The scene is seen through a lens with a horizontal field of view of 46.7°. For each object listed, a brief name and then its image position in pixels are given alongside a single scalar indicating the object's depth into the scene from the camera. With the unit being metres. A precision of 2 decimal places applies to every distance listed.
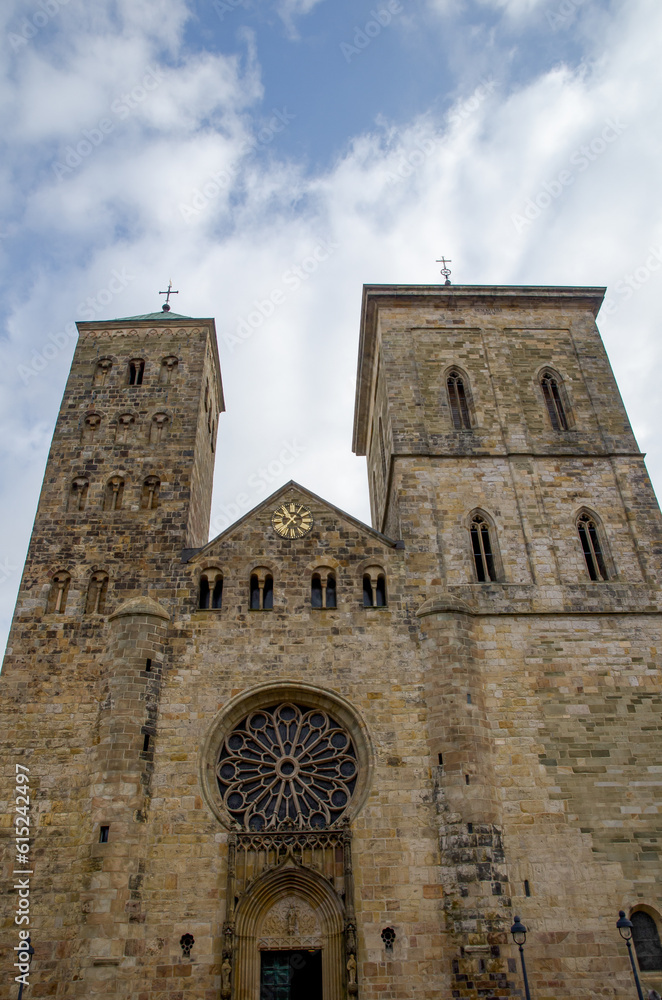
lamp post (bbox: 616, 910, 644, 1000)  13.23
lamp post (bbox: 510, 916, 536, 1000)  13.21
